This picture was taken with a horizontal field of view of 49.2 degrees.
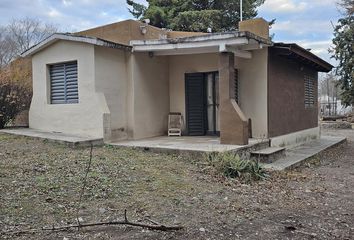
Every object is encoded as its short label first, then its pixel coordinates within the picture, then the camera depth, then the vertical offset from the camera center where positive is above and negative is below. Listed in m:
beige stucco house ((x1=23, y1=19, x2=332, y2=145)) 10.53 +0.86
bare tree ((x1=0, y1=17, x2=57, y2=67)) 29.88 +6.84
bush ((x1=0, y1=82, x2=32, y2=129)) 13.34 +0.45
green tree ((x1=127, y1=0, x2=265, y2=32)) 26.14 +6.87
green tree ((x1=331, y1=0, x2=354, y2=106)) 27.47 +4.15
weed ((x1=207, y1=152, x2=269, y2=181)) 7.69 -1.16
